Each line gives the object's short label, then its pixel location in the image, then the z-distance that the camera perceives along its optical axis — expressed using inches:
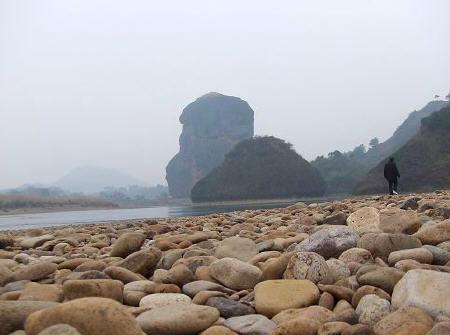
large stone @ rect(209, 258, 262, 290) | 131.3
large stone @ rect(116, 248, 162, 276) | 151.9
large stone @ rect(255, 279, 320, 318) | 108.0
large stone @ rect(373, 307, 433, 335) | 87.8
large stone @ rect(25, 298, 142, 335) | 81.8
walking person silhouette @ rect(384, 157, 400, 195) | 583.9
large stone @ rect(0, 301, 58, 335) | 92.5
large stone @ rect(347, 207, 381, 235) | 189.5
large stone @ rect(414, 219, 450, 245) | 153.6
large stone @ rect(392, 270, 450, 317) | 96.3
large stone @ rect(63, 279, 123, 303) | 109.8
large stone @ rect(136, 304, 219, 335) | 95.9
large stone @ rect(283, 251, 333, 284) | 121.6
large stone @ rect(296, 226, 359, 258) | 149.5
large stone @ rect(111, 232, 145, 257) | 187.0
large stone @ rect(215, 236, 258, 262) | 166.9
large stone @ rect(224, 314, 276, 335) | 96.3
